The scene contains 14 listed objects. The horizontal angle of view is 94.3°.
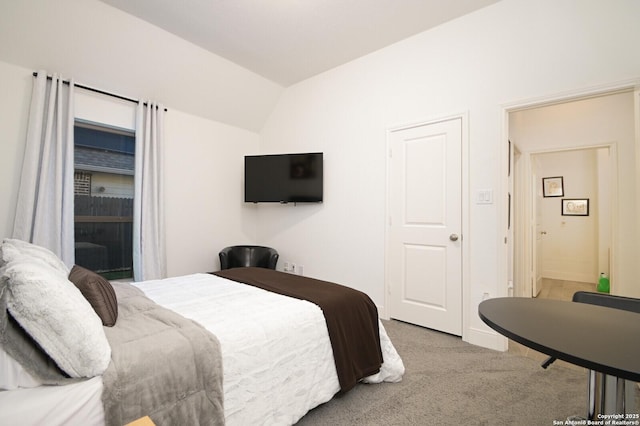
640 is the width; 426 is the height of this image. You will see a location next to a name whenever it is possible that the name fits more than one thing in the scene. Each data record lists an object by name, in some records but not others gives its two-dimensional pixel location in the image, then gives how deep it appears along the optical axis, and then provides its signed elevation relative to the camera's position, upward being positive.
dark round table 0.81 -0.39
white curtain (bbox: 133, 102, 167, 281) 3.33 +0.20
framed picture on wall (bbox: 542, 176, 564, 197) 5.46 +0.54
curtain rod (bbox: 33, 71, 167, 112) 2.83 +1.31
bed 0.94 -0.57
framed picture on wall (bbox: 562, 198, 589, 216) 5.26 +0.16
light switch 2.62 +0.17
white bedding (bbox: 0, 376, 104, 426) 0.85 -0.57
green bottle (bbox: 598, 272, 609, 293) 4.41 -1.04
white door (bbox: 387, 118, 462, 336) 2.84 -0.11
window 3.12 +0.19
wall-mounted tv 3.86 +0.51
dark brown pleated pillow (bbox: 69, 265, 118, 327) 1.30 -0.37
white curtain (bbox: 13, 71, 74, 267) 2.62 +0.40
